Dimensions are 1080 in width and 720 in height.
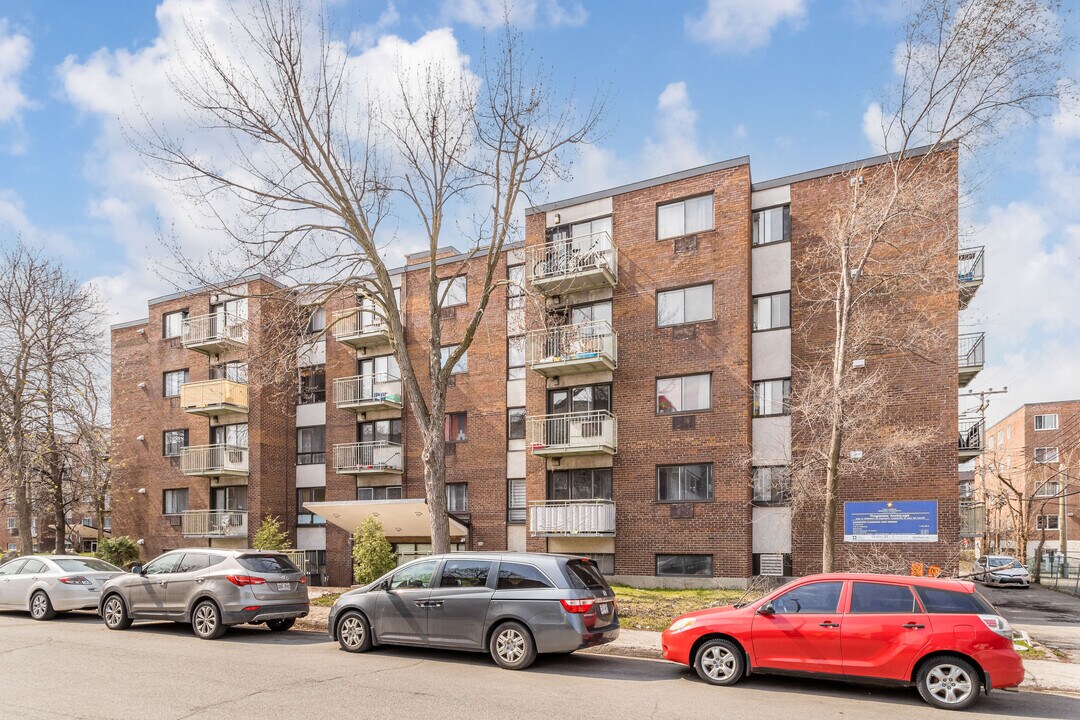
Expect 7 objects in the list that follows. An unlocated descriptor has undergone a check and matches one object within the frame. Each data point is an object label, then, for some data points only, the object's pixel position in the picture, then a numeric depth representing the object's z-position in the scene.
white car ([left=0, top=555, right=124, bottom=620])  15.13
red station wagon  8.09
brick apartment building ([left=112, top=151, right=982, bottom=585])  20.38
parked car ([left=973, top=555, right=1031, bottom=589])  31.41
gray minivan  9.80
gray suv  12.42
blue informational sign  18.66
